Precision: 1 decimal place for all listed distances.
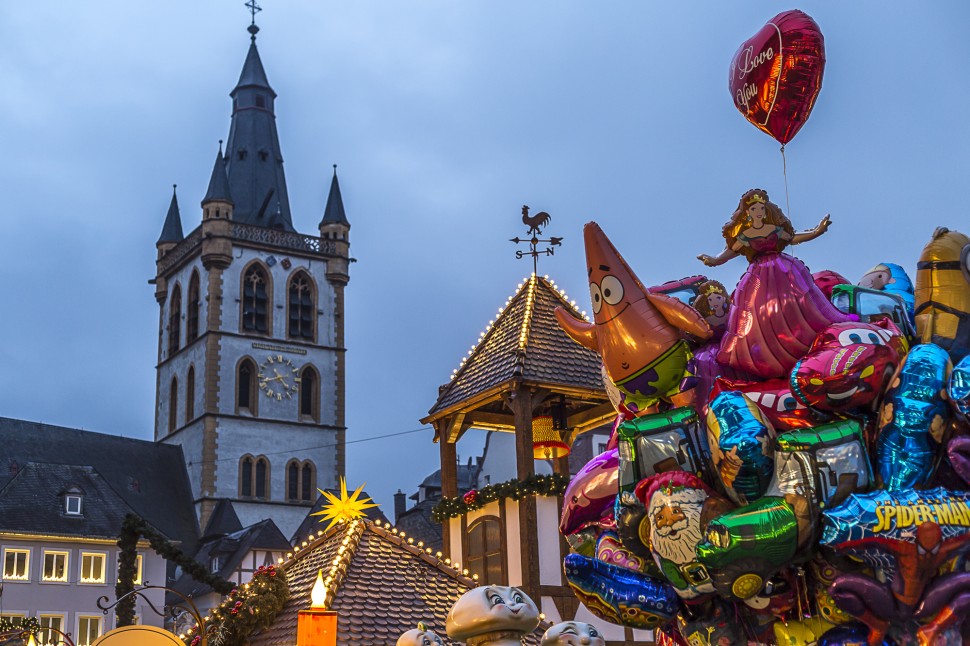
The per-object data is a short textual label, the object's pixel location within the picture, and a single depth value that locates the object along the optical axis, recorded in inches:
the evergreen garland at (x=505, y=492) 534.9
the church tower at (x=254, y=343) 2623.0
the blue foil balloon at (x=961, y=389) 239.2
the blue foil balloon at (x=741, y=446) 244.7
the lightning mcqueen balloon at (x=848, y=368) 246.1
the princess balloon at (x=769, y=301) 264.2
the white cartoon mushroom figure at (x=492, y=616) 298.4
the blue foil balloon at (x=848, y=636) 243.6
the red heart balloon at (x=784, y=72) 293.6
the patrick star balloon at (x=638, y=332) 277.9
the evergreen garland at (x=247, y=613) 441.4
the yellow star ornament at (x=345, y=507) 496.1
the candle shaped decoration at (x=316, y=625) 311.6
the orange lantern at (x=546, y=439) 555.8
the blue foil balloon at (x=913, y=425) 241.9
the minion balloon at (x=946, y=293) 260.4
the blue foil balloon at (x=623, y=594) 270.8
